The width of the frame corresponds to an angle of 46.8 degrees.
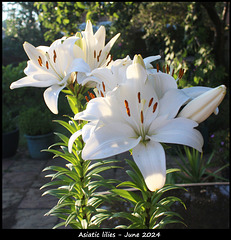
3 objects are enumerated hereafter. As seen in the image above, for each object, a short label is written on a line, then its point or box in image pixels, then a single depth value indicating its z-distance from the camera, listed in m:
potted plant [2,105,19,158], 3.08
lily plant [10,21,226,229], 0.42
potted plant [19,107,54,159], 2.93
